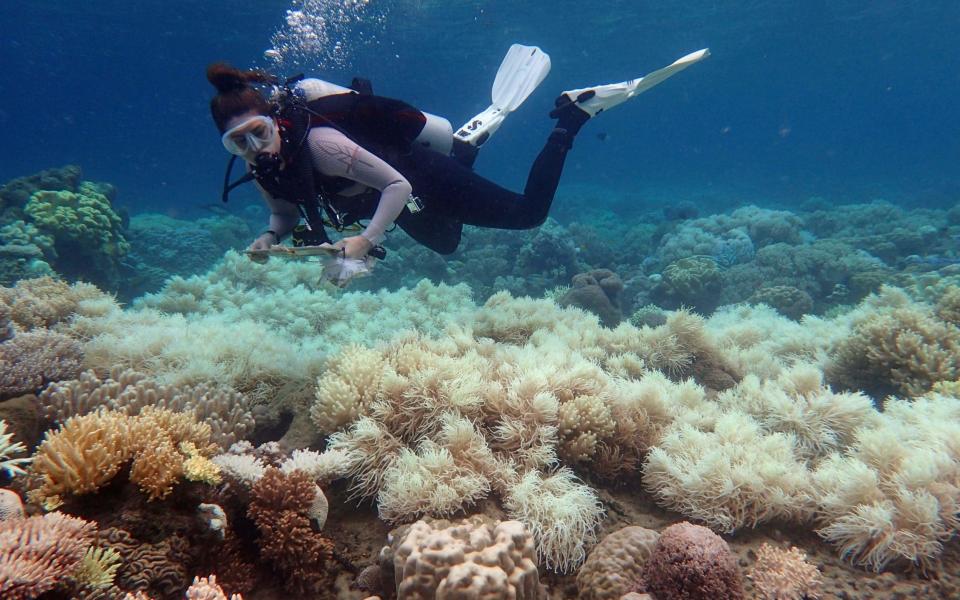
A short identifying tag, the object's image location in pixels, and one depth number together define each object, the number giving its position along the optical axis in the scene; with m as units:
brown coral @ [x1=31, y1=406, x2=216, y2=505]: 2.22
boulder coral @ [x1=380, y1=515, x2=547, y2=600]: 2.02
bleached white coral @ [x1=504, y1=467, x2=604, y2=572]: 2.64
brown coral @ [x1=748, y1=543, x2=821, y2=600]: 2.33
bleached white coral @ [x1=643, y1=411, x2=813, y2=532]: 2.80
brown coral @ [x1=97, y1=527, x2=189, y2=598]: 2.03
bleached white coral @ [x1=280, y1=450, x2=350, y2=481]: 2.92
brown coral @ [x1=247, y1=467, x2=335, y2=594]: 2.49
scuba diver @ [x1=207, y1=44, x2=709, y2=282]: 3.49
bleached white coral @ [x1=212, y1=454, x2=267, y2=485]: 2.71
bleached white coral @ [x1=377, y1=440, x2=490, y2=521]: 2.72
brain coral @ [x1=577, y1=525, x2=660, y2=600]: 2.38
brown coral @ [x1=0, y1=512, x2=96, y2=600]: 1.65
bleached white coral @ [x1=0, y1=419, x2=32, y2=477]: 2.36
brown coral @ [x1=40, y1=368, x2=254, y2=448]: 3.33
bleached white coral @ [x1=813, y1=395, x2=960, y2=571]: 2.51
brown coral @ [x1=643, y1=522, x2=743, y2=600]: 2.22
